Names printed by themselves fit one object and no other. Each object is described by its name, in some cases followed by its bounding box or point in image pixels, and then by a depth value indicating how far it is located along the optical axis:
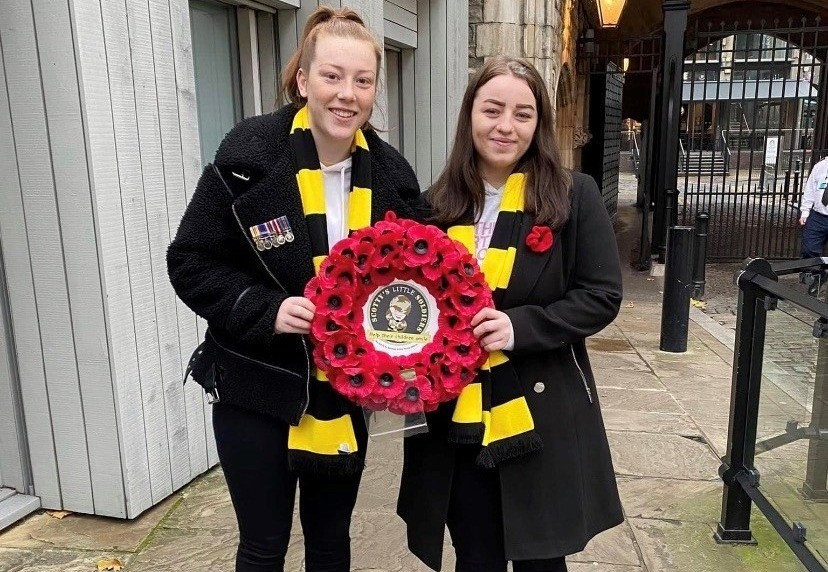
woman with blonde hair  1.83
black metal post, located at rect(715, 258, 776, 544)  2.97
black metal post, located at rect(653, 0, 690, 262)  9.47
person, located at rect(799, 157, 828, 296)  8.05
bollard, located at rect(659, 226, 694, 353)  6.11
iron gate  9.70
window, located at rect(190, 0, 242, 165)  3.63
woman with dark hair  1.90
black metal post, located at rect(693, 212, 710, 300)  7.76
